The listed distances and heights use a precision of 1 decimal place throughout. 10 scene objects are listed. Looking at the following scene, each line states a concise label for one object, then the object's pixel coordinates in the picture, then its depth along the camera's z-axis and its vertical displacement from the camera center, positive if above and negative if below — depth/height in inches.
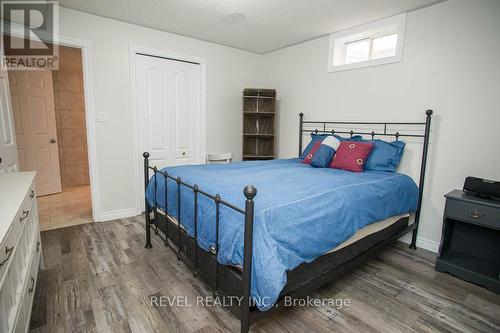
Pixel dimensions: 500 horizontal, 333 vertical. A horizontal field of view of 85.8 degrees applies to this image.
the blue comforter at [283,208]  55.0 -21.2
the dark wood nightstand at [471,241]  82.4 -38.7
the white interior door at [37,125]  156.7 -2.4
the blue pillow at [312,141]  137.1 -6.7
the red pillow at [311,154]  127.9 -12.3
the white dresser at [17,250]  43.2 -26.4
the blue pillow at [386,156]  109.7 -10.9
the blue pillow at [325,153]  117.4 -10.8
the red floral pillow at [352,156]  109.7 -11.1
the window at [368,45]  113.2 +39.8
